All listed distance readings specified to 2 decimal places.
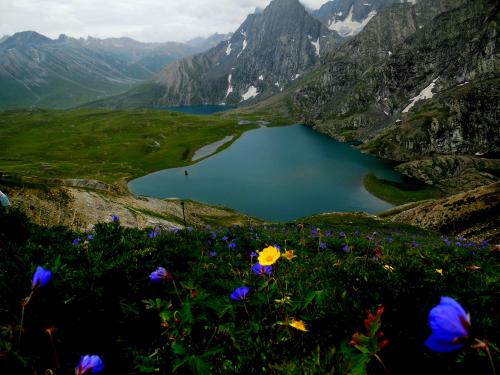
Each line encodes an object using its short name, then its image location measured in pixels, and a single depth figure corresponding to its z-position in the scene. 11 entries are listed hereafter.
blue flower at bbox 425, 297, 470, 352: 1.62
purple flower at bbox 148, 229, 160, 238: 8.47
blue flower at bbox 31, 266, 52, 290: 2.85
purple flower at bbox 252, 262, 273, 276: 4.13
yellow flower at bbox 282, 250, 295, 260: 4.78
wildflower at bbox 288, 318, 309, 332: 3.29
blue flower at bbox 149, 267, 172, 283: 3.74
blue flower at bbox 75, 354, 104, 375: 2.26
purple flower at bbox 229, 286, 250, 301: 3.79
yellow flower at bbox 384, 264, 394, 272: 4.25
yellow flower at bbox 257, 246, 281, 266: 3.77
